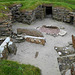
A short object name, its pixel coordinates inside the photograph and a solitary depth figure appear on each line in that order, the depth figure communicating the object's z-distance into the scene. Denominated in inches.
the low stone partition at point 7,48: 236.8
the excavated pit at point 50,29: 413.3
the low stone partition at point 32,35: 322.9
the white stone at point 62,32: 393.5
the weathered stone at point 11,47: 267.4
